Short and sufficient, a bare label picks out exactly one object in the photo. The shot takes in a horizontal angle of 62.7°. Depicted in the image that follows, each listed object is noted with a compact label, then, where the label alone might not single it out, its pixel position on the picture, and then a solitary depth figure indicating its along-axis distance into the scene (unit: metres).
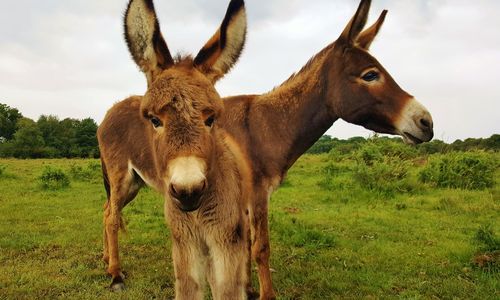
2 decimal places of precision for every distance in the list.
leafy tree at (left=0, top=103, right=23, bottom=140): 64.75
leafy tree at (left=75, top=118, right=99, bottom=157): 42.50
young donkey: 2.30
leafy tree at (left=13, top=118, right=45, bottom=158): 44.81
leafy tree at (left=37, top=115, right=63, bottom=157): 45.17
